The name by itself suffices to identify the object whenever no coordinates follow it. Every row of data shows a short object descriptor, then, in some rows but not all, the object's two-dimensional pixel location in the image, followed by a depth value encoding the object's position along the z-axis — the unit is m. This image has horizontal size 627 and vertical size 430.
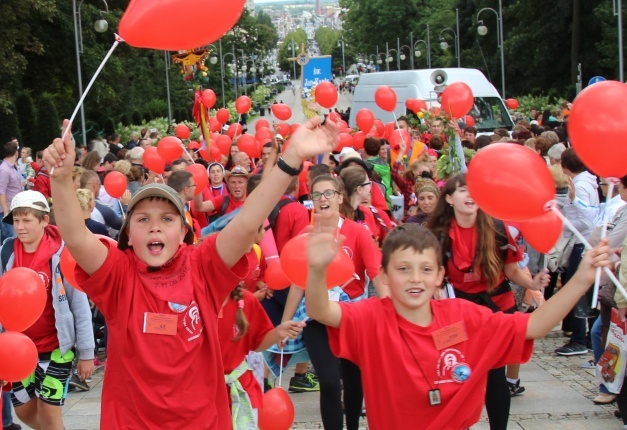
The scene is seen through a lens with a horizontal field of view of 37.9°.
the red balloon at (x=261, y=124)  16.14
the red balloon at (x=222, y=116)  19.81
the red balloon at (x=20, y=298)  4.67
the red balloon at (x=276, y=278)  5.58
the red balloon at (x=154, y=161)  11.24
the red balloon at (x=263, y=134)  14.62
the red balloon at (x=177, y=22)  3.40
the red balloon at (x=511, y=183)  3.60
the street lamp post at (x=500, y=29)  40.09
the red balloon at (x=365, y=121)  14.69
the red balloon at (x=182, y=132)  18.84
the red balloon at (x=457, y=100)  10.57
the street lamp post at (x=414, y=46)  68.56
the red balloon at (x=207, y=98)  16.44
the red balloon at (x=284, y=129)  14.62
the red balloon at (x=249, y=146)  13.52
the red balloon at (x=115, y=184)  9.34
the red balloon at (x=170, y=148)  11.56
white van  20.17
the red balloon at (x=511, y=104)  25.90
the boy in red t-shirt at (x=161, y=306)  3.42
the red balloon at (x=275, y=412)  4.83
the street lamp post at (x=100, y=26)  25.16
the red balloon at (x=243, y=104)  17.39
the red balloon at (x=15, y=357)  4.56
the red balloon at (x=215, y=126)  19.34
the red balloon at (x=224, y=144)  15.02
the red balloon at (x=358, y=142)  14.23
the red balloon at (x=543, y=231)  4.82
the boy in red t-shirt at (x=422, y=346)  3.58
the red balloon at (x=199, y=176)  9.28
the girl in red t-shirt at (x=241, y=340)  4.51
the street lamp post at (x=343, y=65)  136.23
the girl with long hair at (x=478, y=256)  5.59
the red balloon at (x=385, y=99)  14.07
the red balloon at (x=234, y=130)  17.16
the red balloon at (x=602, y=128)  3.74
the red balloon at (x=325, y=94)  12.53
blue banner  17.45
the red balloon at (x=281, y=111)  16.11
